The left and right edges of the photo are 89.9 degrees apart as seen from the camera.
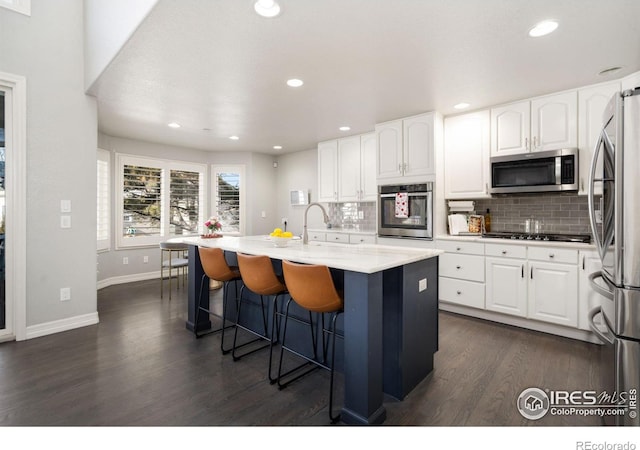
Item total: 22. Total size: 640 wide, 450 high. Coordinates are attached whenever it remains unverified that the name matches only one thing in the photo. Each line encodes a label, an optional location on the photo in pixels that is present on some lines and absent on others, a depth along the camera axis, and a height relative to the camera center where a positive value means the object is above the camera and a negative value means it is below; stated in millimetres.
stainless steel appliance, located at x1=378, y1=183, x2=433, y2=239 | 3953 +160
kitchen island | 1781 -572
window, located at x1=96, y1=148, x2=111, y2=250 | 4973 +387
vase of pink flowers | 3562 -9
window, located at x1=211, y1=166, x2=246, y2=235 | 6445 +570
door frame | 2906 +172
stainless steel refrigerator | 1500 -141
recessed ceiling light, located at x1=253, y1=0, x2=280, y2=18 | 1921 +1335
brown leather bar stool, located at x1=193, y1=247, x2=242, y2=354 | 2771 -373
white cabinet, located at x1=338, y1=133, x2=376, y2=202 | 4910 +898
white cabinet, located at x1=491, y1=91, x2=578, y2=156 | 3186 +1050
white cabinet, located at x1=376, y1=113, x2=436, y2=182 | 3941 +990
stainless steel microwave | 3174 +553
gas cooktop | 3121 -129
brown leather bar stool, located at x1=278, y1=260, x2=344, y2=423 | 1872 -388
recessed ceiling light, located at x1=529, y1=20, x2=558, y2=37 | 2107 +1325
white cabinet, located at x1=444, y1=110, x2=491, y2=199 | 3742 +840
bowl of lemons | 2746 -114
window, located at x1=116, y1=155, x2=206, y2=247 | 5414 +465
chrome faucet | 3007 -114
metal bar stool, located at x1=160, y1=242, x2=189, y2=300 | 4410 -535
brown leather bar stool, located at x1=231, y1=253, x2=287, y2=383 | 2330 -376
